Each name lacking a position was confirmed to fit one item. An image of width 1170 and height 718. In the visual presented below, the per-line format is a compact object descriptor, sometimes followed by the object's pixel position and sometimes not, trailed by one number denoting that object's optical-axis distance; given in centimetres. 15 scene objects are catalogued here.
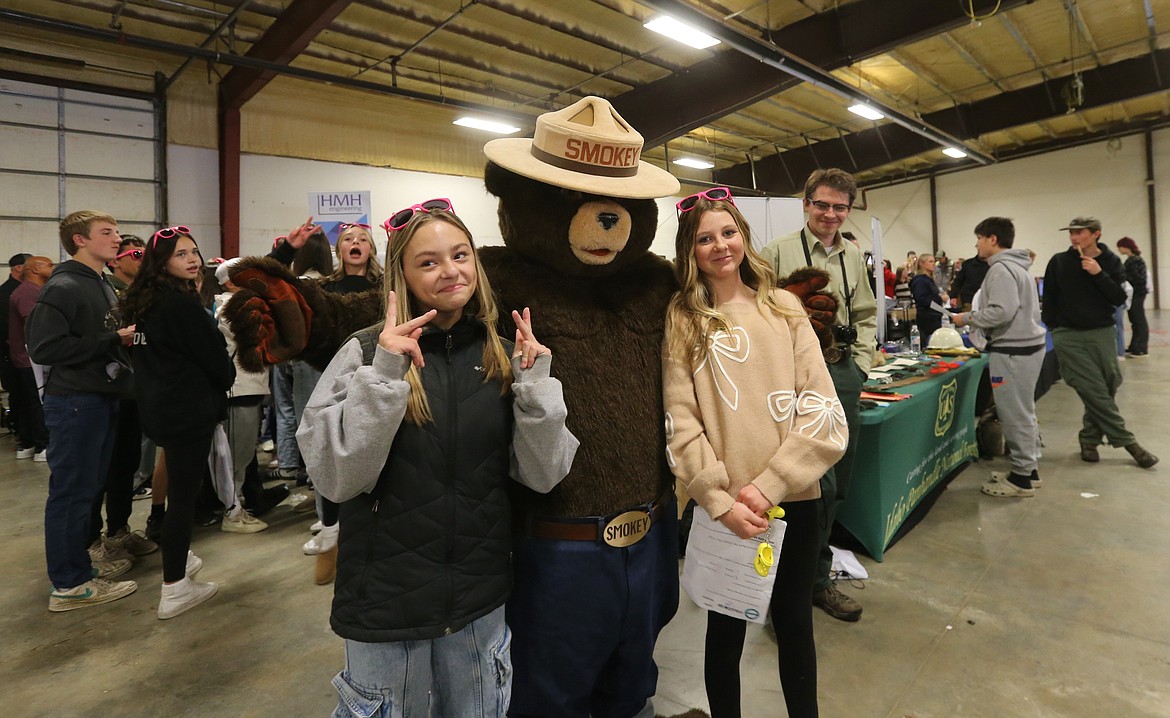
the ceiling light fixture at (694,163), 1123
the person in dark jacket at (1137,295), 779
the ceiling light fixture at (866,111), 773
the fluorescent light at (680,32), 522
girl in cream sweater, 134
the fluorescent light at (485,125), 805
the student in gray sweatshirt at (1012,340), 354
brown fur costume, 128
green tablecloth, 269
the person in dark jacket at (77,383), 247
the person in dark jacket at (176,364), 233
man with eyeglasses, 222
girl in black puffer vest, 110
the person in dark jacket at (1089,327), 400
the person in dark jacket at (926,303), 654
